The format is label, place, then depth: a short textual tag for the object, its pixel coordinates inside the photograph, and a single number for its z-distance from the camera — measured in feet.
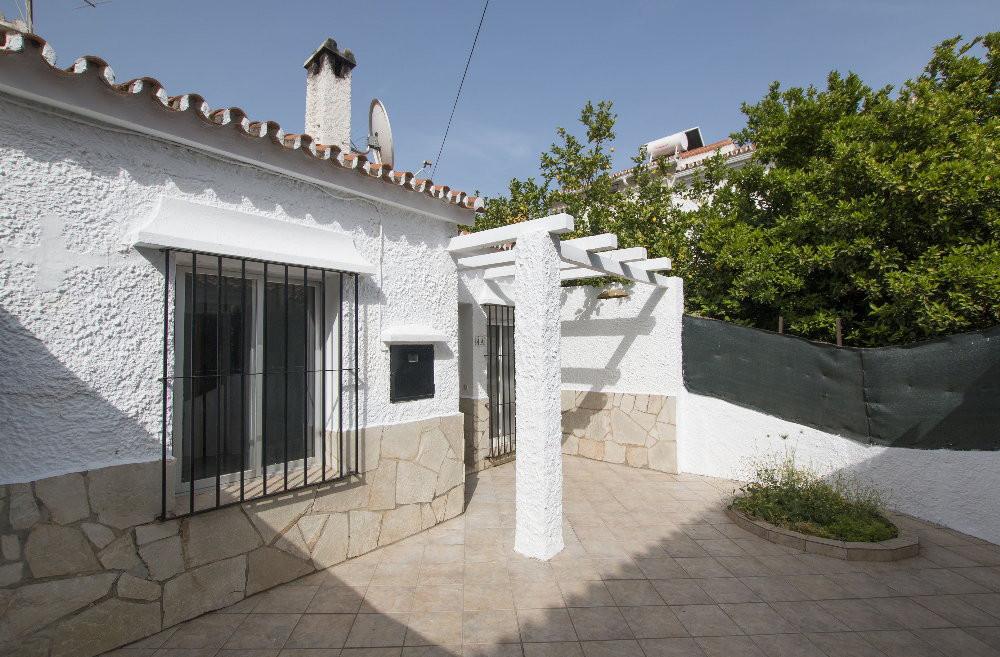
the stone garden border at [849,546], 14.46
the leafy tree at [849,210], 17.11
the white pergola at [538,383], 14.87
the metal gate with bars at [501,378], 24.63
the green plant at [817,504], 15.40
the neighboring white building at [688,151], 37.63
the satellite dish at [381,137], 20.70
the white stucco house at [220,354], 9.34
